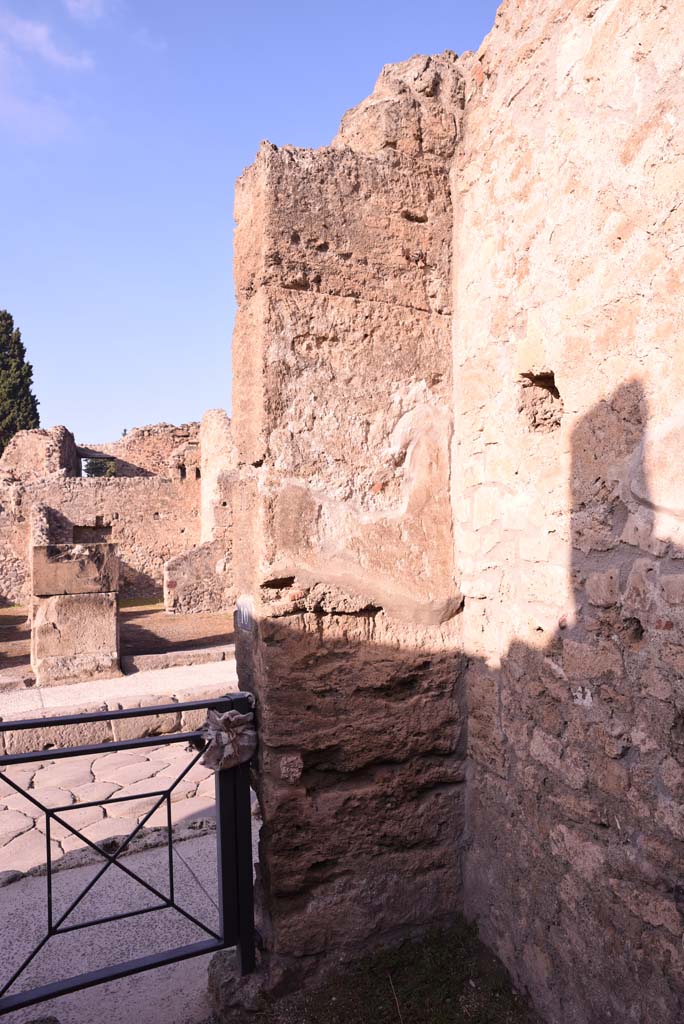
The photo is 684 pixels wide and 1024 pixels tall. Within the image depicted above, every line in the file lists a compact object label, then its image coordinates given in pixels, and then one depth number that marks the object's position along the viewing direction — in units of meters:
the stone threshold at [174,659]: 8.30
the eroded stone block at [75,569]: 7.86
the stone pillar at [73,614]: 7.73
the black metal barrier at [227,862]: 2.37
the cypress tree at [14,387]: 28.97
